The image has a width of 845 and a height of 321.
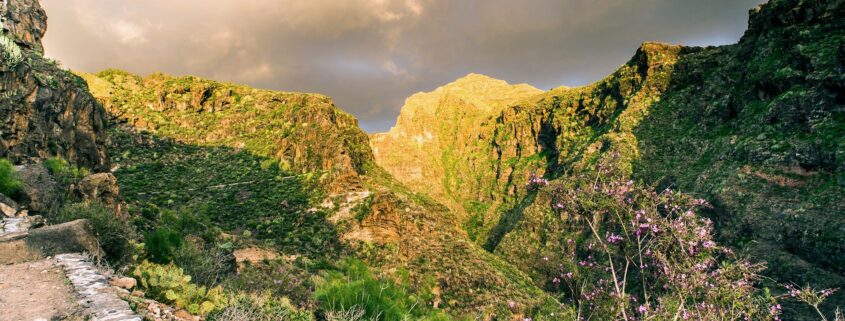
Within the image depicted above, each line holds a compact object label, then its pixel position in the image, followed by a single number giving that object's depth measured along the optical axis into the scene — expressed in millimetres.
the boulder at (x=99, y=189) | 18562
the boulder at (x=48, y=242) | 8516
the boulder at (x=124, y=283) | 7426
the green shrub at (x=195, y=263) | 14633
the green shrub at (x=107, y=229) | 11000
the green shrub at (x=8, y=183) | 13762
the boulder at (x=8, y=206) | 11812
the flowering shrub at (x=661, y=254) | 10594
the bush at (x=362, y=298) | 11523
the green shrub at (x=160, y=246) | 13781
